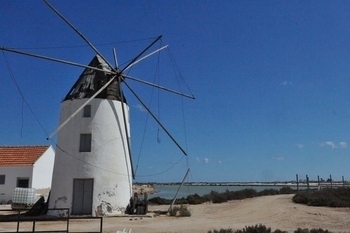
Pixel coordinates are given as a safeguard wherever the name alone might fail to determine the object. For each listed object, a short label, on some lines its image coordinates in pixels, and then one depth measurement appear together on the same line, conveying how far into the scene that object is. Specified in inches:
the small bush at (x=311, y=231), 444.1
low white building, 1069.8
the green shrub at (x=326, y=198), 864.3
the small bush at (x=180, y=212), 751.7
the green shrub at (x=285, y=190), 1553.9
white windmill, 753.0
